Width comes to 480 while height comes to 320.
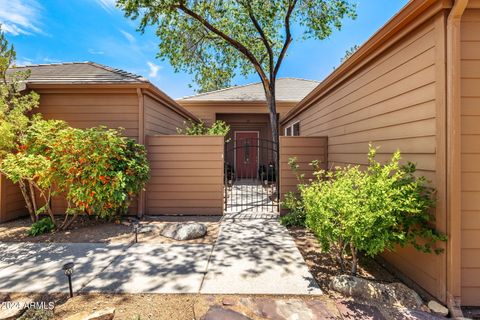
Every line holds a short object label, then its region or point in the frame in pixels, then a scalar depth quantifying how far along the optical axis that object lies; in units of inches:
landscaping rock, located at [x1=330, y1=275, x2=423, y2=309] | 90.1
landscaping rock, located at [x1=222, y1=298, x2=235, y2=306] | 87.4
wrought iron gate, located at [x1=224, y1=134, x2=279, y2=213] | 243.0
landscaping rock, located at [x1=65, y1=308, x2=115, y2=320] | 76.7
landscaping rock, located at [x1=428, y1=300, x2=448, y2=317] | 84.8
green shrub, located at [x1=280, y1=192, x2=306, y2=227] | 188.9
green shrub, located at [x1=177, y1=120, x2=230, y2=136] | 285.3
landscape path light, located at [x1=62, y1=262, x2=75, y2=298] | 90.8
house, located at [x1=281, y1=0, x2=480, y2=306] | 85.9
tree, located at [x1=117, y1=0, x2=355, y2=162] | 294.7
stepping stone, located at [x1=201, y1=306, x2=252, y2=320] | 79.0
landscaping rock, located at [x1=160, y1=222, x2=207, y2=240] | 159.2
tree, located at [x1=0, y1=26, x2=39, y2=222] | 165.0
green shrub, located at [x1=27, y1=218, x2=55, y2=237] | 165.3
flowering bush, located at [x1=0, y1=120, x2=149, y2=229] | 158.9
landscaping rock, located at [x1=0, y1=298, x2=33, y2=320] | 80.7
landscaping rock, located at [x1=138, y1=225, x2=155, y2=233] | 173.3
